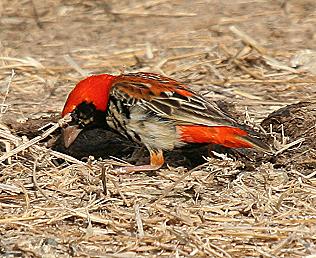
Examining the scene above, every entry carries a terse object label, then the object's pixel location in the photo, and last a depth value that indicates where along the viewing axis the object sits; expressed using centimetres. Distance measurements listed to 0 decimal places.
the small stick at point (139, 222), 1000
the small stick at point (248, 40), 1755
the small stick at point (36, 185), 1102
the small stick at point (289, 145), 1208
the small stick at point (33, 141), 1176
